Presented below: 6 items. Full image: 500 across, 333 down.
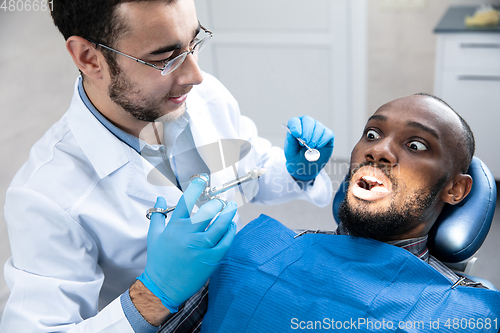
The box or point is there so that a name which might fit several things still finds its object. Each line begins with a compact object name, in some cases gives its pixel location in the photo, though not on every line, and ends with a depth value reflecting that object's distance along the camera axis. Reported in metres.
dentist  1.09
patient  1.08
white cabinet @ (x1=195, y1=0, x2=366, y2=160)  2.97
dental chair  1.22
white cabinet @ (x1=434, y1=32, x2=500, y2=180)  2.46
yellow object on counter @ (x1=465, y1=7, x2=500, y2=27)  2.44
